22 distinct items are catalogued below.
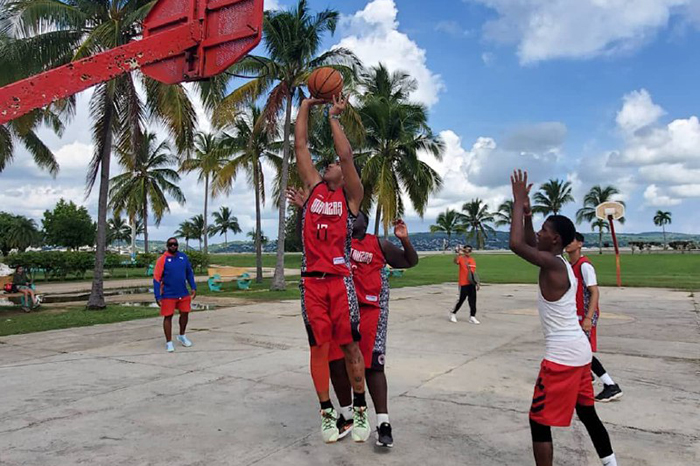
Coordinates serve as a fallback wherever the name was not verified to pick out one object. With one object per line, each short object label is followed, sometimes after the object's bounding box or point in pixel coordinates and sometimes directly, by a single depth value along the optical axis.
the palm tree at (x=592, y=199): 68.88
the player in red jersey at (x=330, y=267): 3.82
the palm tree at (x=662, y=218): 103.62
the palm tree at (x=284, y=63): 18.59
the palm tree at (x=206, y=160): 24.76
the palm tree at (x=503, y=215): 83.94
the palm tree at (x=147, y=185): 37.81
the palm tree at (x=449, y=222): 88.12
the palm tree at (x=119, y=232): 91.01
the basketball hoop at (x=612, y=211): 21.22
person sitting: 14.57
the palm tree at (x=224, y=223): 93.75
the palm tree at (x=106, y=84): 12.14
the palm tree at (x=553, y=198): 68.56
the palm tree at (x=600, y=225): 76.62
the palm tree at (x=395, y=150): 25.45
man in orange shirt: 11.10
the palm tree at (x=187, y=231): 92.82
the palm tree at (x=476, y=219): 85.62
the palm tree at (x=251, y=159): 24.70
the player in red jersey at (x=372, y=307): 4.06
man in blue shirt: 8.31
